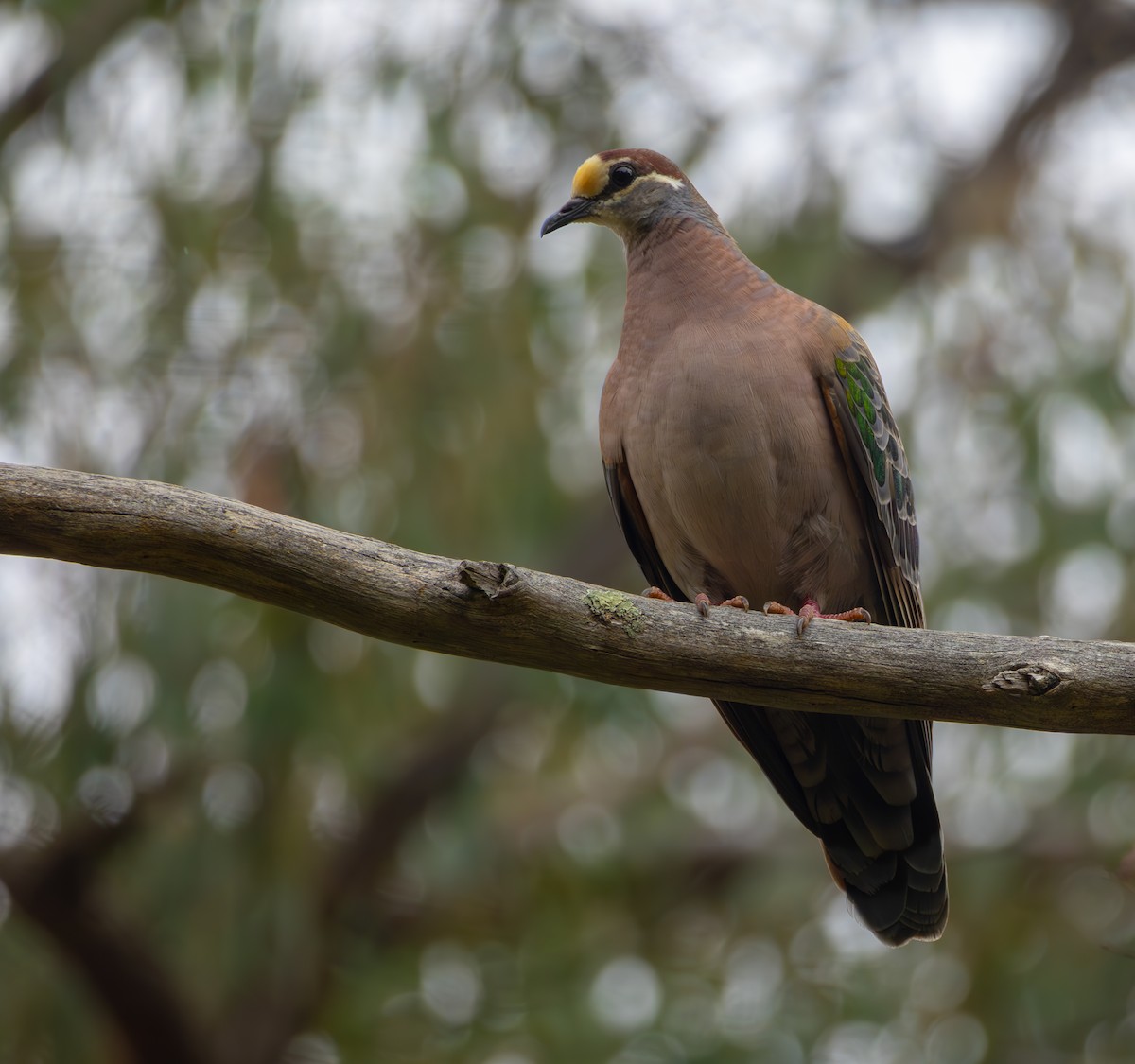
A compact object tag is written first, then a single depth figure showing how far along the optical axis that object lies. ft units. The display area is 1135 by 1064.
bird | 29.04
